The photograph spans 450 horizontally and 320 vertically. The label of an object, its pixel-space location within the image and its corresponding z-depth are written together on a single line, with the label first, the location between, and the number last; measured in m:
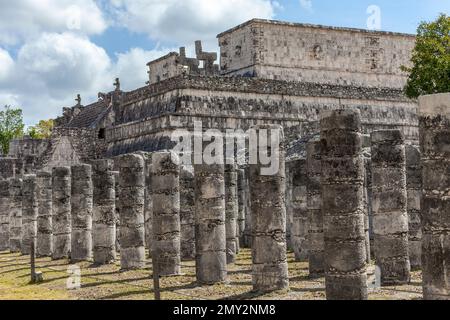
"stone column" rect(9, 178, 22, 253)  21.17
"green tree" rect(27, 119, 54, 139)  57.75
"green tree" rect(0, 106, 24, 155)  53.19
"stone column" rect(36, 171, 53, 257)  18.48
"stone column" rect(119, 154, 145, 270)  14.67
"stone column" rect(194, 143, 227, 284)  12.23
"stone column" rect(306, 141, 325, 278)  12.57
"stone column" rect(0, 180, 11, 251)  22.30
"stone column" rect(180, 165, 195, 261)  16.05
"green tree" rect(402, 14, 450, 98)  30.84
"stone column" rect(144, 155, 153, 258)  18.17
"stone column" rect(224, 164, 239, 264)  15.77
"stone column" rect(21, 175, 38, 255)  20.23
